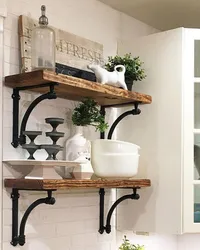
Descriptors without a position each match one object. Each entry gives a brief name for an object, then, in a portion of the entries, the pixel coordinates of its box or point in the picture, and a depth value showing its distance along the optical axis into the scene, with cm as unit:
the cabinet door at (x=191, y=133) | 255
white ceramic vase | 219
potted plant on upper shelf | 256
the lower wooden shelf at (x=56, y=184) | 195
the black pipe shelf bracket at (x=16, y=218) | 206
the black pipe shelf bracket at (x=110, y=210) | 257
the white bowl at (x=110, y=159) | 236
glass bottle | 205
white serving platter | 200
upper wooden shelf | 198
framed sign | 214
